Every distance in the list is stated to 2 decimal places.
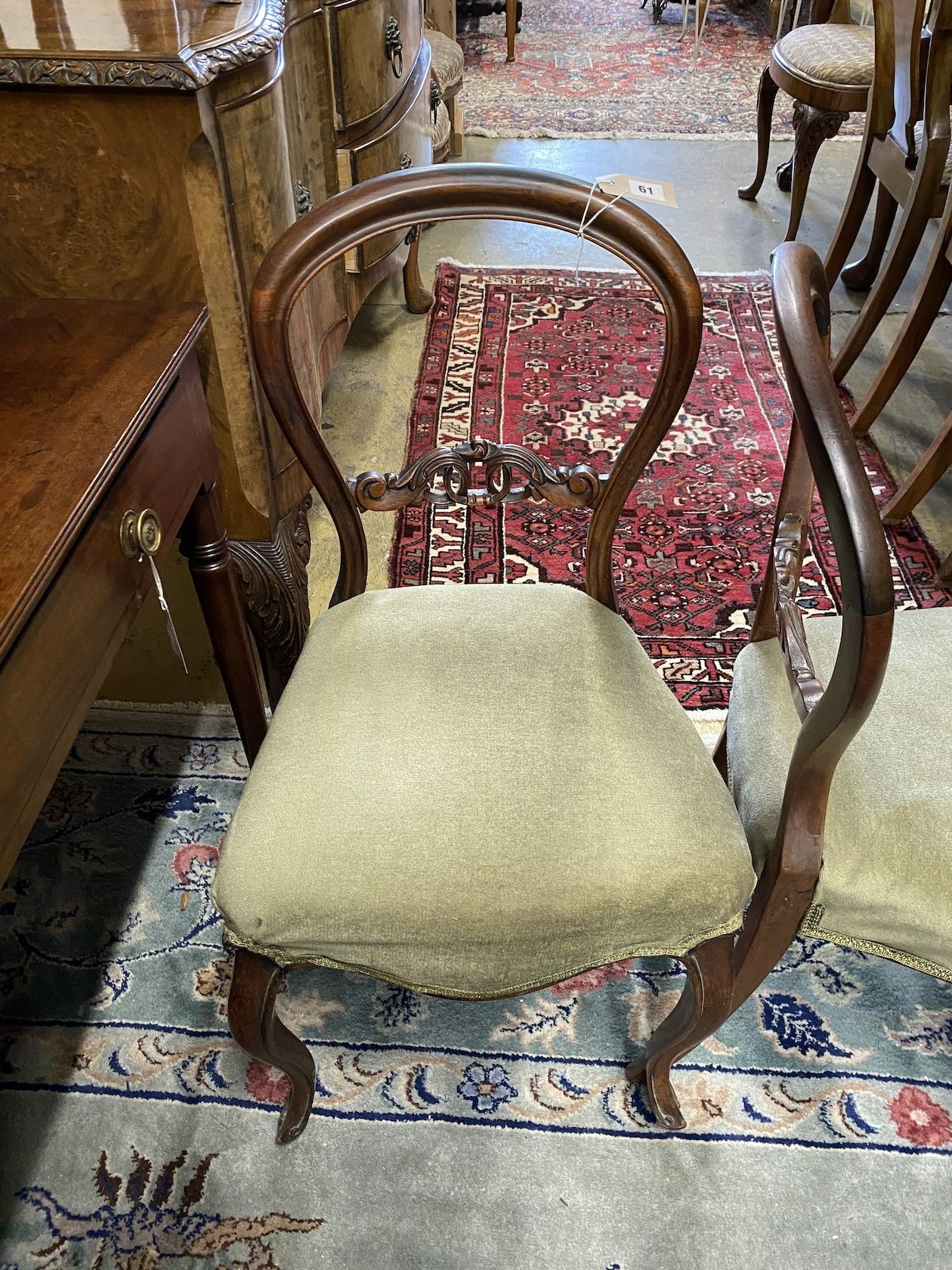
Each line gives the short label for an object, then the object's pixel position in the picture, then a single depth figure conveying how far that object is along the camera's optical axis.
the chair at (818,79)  2.56
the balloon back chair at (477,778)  0.84
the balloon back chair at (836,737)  0.69
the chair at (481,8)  5.10
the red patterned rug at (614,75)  3.94
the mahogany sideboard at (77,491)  0.69
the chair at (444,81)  2.67
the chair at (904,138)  1.89
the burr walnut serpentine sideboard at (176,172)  1.04
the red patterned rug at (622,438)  1.87
